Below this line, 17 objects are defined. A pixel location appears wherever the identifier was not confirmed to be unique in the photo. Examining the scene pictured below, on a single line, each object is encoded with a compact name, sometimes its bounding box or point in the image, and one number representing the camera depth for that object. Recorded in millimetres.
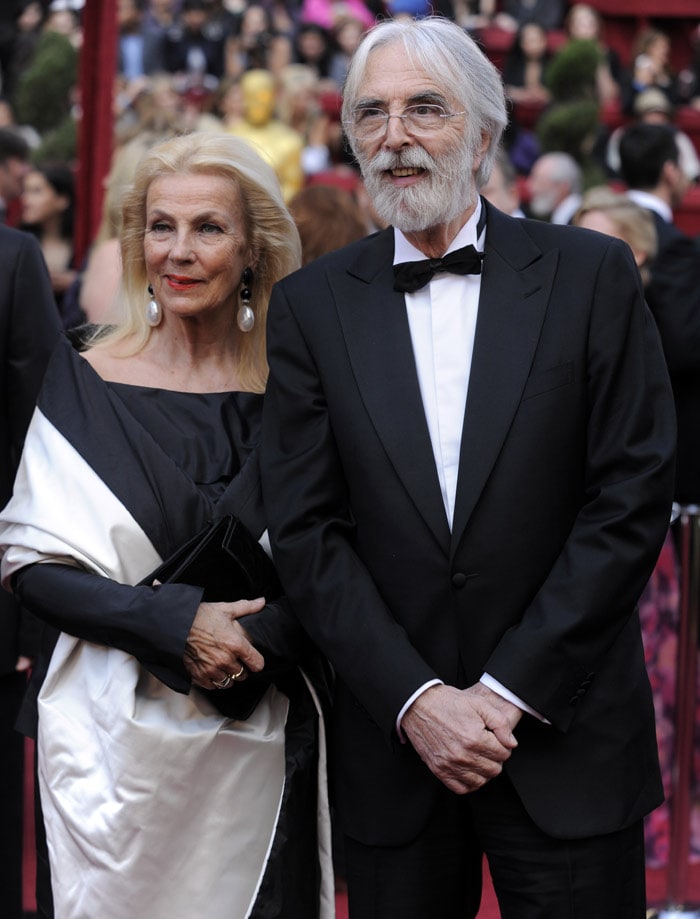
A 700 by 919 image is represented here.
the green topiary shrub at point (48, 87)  13711
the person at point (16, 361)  3342
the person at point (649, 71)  14641
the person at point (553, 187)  8102
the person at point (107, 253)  5059
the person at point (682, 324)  4742
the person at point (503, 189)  5445
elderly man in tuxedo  2559
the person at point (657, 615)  4484
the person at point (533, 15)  15805
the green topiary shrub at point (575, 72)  13320
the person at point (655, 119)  10130
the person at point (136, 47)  14312
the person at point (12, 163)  7129
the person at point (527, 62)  14531
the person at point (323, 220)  4863
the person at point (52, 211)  7281
